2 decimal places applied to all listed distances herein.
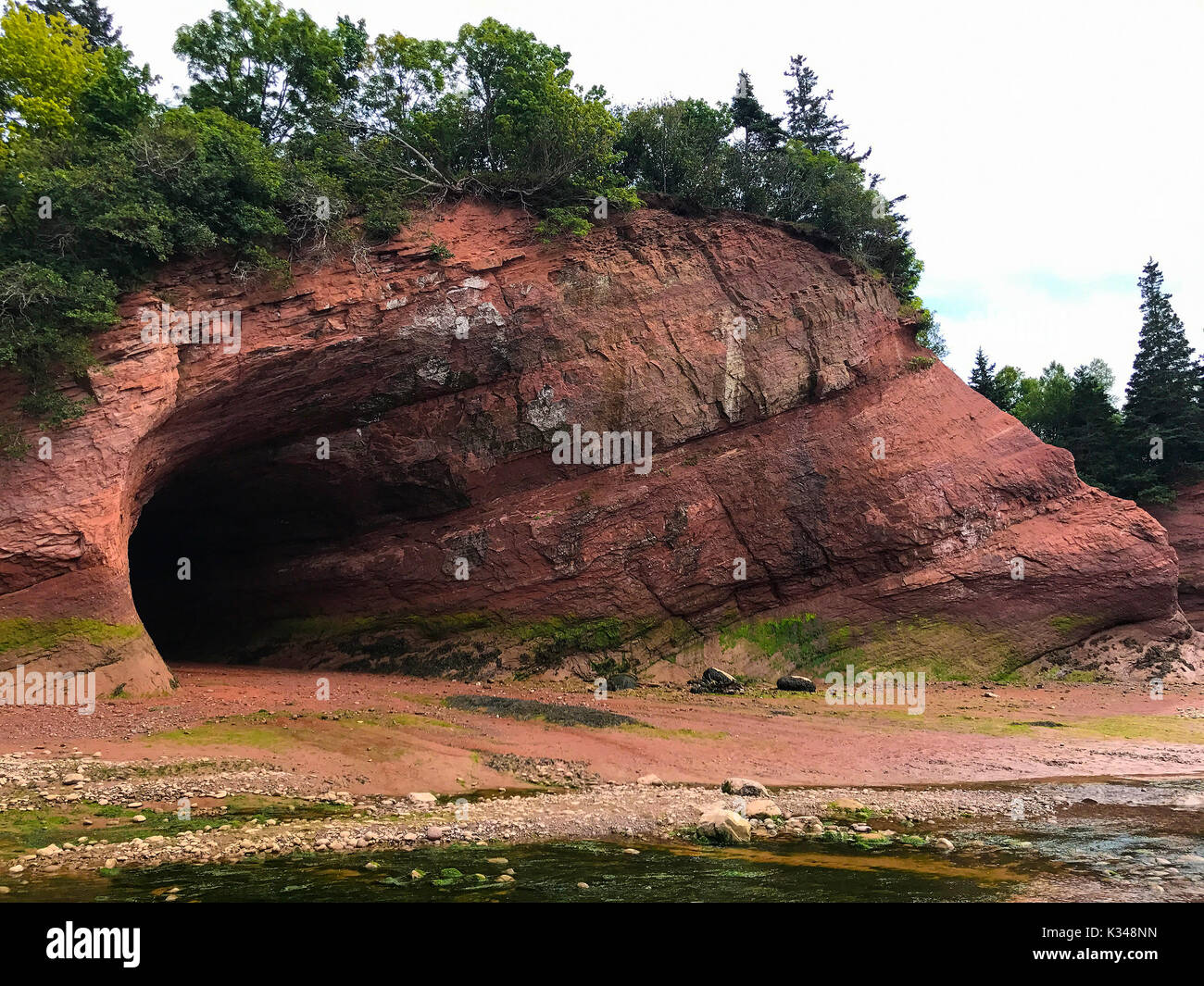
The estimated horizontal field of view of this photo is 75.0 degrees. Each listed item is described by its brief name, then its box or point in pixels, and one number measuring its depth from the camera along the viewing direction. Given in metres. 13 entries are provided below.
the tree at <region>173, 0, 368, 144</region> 22.45
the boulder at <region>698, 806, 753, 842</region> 8.88
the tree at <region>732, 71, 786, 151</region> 29.56
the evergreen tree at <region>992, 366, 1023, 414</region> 40.69
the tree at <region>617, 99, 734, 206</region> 24.95
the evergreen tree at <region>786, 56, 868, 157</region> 33.41
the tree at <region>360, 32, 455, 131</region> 22.36
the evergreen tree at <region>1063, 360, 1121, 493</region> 33.31
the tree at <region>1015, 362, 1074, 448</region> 37.34
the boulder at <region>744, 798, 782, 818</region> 10.02
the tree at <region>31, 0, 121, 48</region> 28.56
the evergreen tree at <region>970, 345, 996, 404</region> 40.38
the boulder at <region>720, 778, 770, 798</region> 11.34
